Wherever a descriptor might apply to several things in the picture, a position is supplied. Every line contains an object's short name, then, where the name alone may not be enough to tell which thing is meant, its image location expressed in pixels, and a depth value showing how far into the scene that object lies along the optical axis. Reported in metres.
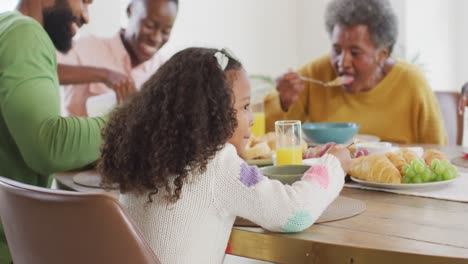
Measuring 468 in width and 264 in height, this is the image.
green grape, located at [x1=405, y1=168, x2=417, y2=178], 2.57
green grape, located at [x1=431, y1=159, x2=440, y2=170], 2.59
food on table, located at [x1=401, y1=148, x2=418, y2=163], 2.70
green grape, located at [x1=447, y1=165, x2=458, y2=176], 2.59
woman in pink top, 3.43
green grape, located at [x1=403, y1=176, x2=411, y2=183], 2.58
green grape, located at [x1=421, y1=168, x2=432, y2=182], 2.57
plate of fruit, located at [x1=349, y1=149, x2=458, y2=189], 2.57
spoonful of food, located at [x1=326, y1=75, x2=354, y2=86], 3.75
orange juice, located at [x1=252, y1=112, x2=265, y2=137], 3.54
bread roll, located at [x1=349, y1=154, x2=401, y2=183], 2.59
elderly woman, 3.69
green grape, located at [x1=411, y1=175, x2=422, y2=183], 2.56
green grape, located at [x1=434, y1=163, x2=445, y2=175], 2.58
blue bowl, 3.15
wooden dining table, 2.12
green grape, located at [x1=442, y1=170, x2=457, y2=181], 2.58
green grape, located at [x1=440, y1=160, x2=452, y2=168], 2.59
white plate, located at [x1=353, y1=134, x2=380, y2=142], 3.29
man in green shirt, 2.56
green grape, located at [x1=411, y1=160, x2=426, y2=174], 2.57
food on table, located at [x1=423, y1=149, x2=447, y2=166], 2.70
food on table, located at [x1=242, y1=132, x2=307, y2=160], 2.90
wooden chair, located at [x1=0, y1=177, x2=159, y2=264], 2.00
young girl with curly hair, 2.22
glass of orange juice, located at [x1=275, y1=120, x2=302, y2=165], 2.71
